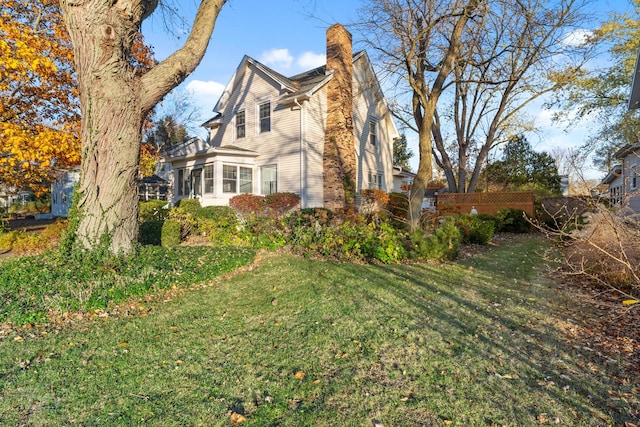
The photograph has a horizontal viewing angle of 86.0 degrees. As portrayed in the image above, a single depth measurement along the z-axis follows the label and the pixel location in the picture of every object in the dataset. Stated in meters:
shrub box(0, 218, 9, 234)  11.37
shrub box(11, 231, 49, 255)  9.90
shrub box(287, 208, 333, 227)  9.59
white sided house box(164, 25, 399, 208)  14.82
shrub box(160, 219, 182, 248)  10.11
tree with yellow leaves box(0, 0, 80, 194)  8.31
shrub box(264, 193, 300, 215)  14.05
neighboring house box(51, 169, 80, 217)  28.33
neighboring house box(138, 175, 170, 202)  23.50
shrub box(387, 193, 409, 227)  17.33
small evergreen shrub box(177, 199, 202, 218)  13.70
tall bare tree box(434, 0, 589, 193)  12.06
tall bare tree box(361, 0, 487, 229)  10.83
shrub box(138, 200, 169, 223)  14.12
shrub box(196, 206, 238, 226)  12.15
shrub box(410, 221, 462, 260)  8.45
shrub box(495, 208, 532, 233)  15.68
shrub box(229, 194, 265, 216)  13.92
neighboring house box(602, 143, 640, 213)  14.13
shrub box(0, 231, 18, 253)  10.30
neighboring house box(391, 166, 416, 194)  24.27
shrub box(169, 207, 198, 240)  11.39
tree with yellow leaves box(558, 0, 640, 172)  19.22
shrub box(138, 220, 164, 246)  10.34
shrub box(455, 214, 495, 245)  11.08
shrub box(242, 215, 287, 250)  9.17
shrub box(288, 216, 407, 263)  8.11
